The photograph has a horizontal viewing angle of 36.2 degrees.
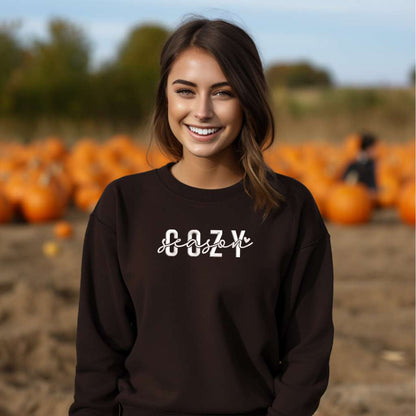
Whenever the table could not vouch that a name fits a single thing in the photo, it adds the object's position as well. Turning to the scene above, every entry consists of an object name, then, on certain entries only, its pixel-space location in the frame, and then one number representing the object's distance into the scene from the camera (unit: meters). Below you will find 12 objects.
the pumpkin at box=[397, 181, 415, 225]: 6.84
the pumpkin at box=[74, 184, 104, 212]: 7.68
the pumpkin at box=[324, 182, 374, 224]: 7.00
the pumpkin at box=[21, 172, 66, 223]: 7.05
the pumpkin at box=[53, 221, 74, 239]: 6.23
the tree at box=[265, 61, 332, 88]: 35.53
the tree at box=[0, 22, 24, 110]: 20.36
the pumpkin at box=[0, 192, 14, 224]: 6.96
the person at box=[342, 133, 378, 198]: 7.95
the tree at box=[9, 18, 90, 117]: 18.73
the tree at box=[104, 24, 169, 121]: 20.03
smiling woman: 1.63
